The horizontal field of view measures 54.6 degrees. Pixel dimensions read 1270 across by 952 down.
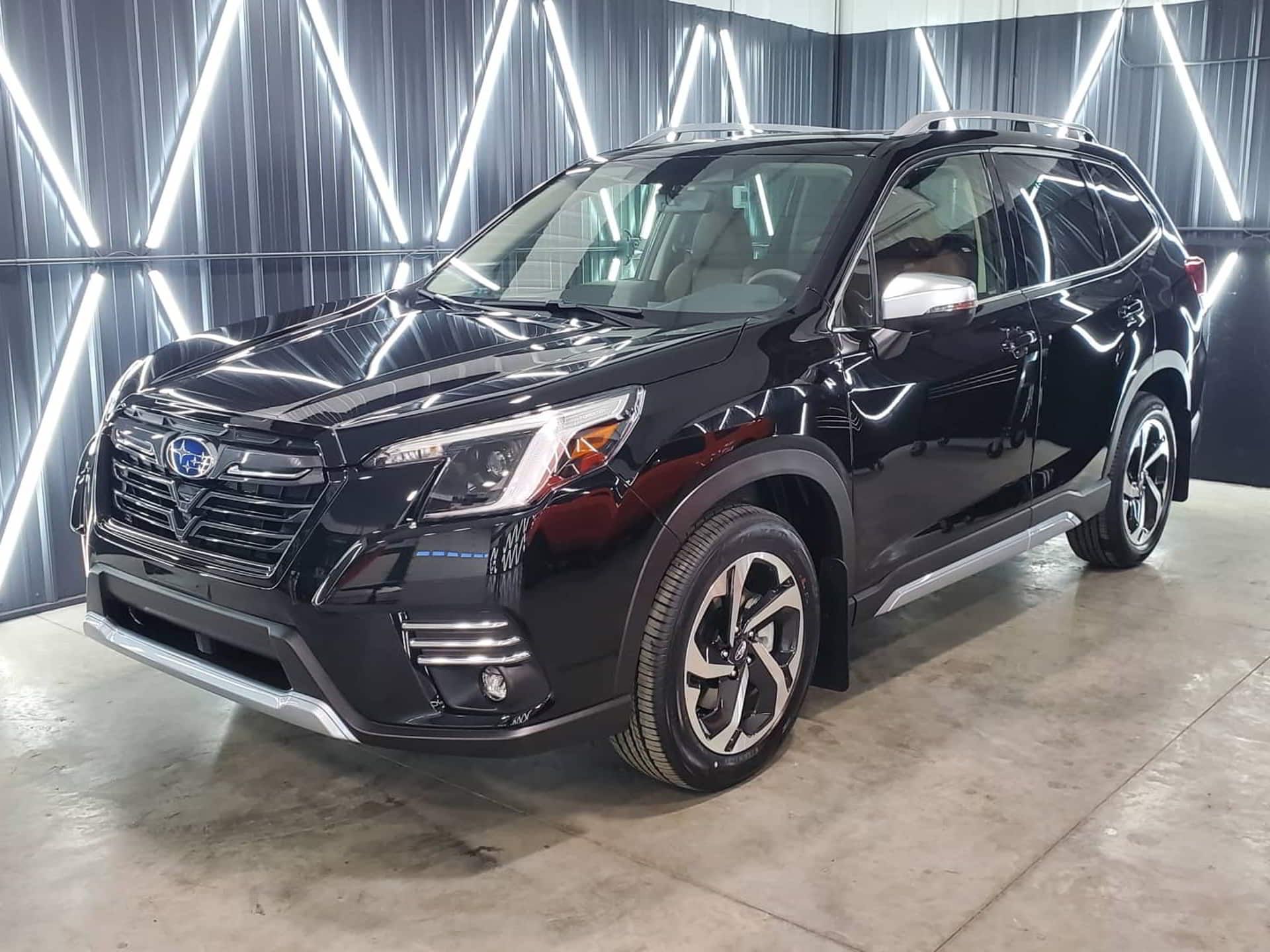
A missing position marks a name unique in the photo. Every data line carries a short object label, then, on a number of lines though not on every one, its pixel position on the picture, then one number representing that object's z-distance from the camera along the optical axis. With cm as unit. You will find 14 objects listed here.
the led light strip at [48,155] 428
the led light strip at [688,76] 730
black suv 254
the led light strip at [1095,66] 695
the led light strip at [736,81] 762
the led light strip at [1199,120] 666
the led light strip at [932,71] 791
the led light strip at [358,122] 523
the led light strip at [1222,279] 675
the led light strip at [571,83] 634
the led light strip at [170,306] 482
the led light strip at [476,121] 593
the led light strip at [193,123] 478
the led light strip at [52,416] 456
